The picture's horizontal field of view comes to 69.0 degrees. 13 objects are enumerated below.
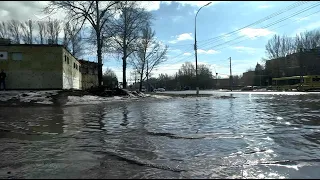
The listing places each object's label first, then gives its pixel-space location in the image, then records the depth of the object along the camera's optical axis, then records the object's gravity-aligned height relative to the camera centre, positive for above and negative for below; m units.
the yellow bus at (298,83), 43.06 +0.64
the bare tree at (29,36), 48.10 +11.51
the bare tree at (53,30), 50.76 +13.50
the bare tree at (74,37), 29.35 +8.39
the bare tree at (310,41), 61.98 +12.37
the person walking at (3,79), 23.77 +1.25
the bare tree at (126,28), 31.12 +8.78
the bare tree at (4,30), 44.99 +11.94
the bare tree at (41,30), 50.34 +13.31
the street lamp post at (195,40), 30.67 +6.37
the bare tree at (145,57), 44.15 +6.93
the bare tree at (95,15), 28.52 +9.31
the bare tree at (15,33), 46.58 +11.78
